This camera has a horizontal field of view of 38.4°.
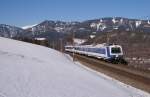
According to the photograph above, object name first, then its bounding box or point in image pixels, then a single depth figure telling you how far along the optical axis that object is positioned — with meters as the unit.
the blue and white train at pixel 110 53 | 31.95
